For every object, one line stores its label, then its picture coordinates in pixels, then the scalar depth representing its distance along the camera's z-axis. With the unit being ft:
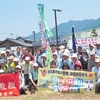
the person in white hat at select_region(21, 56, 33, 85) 36.55
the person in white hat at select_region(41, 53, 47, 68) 37.28
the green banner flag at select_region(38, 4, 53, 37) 43.60
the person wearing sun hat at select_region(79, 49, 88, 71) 35.88
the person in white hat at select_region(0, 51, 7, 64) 39.50
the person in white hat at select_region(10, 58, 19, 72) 35.98
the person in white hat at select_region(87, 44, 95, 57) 37.46
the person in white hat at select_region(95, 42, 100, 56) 36.64
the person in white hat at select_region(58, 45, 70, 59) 39.02
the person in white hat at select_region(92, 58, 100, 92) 32.73
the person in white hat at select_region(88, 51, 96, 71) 34.04
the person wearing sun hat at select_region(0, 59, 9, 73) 37.49
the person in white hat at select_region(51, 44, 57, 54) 39.86
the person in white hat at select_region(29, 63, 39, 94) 35.78
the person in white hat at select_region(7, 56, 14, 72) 36.82
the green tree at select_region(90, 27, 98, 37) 240.24
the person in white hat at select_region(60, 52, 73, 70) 34.53
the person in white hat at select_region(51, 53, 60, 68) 35.52
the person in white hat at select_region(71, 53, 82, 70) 34.14
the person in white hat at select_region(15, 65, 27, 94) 34.96
